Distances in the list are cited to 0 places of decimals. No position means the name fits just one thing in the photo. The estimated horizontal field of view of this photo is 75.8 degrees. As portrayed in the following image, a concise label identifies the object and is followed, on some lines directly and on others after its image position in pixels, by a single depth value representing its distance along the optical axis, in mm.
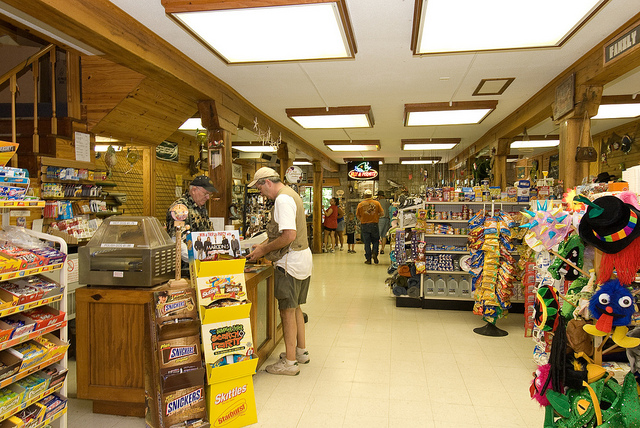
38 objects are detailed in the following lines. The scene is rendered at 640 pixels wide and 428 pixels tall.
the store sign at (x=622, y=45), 3431
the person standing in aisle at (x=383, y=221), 10773
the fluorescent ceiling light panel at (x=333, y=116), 6629
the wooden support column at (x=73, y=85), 4723
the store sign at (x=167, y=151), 8348
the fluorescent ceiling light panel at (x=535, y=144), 9016
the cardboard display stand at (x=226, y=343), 2682
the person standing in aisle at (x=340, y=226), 12906
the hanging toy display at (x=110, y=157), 6141
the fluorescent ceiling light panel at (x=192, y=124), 7059
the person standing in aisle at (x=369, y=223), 9562
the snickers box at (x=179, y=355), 2557
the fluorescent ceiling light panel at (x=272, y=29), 2941
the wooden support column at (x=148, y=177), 7461
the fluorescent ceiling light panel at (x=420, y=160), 13466
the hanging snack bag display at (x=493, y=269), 4625
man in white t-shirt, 3537
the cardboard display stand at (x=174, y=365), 2551
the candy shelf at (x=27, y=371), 2006
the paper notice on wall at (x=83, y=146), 4680
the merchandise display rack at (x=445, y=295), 5750
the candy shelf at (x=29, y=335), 2013
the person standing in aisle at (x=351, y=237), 12352
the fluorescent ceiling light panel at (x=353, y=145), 10040
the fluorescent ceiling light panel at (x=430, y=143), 9539
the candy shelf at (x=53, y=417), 2256
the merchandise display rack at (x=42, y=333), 2033
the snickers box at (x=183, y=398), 2533
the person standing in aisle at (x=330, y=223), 12289
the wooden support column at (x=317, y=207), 12070
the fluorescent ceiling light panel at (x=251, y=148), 10367
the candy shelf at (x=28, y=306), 2023
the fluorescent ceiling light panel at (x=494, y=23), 2955
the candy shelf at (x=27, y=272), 2018
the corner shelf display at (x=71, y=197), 4250
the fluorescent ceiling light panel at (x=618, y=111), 6121
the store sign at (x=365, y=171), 15078
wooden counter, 2877
